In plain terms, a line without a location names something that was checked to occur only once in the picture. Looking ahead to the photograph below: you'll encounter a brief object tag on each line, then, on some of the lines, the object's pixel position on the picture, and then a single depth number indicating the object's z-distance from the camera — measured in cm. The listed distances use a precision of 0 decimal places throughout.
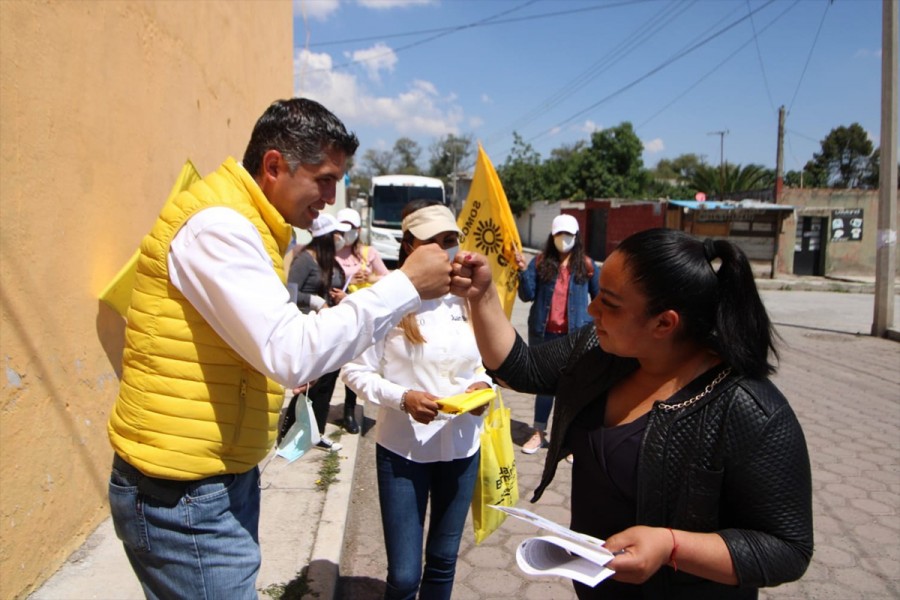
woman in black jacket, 149
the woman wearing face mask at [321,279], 503
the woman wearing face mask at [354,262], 568
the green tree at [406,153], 7444
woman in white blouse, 246
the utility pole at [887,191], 1065
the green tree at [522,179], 3719
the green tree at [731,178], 3475
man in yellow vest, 148
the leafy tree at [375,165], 7107
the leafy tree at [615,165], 3322
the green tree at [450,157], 5961
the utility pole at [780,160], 2315
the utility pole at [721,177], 3453
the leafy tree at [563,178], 3497
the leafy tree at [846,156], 4399
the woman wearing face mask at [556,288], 535
